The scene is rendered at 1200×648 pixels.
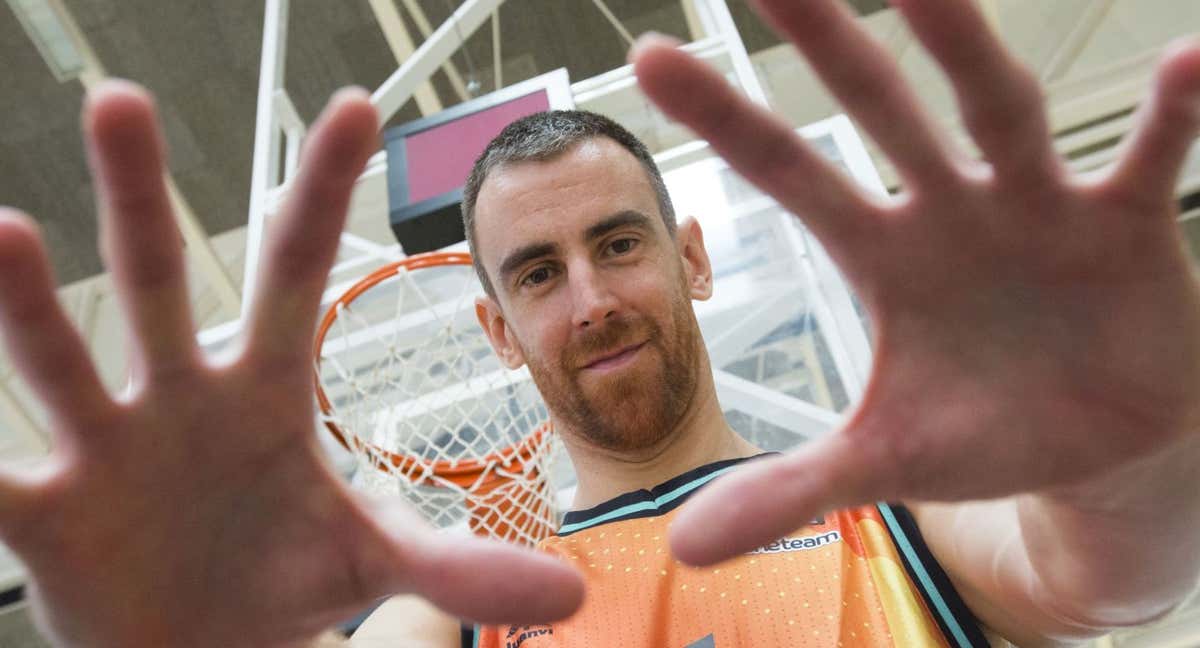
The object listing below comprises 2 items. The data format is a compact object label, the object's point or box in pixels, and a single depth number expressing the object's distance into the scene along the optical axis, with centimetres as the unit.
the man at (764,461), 44
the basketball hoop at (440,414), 156
